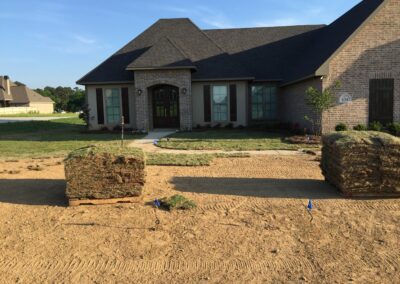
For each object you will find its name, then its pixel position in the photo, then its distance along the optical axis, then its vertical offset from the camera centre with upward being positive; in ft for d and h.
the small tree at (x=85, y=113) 69.83 -0.41
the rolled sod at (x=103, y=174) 20.39 -3.68
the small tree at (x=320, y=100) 48.39 +0.65
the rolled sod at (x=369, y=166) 21.39 -3.77
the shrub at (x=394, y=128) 48.93 -3.49
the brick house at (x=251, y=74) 50.67 +5.68
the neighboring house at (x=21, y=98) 206.12 +9.37
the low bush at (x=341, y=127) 50.06 -3.20
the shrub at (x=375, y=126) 49.39 -3.15
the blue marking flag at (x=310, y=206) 19.50 -5.56
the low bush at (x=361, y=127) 50.29 -3.28
